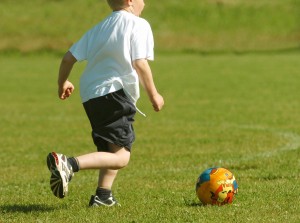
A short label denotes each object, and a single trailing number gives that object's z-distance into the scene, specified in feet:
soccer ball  49.62
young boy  48.85
